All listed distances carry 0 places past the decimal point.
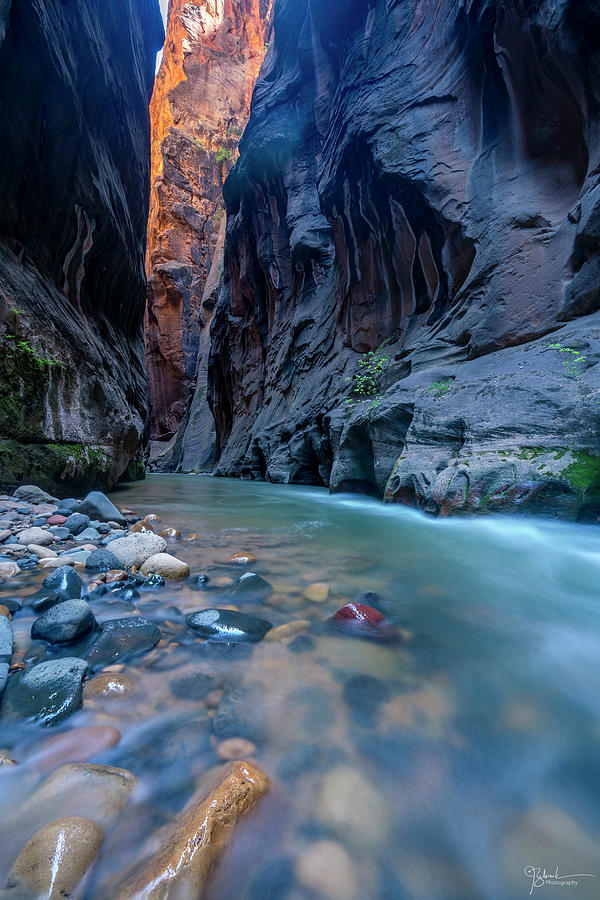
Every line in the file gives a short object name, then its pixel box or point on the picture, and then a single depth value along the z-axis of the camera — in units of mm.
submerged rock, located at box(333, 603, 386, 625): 1727
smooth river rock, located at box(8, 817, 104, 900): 659
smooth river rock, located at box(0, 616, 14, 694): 1256
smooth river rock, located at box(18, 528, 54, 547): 2779
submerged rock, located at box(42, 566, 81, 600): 1903
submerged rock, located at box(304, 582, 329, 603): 2016
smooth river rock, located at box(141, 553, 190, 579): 2322
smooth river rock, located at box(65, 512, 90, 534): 3296
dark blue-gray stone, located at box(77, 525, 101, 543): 3127
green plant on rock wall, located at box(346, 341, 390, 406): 8930
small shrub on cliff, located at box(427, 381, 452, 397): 5402
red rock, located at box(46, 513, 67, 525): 3377
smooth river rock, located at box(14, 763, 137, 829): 803
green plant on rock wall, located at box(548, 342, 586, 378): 4102
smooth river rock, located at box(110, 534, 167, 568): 2510
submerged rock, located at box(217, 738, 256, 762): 1007
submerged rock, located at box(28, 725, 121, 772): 951
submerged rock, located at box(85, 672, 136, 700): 1231
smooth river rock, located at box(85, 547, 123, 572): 2361
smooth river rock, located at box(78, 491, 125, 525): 3859
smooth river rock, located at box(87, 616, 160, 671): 1429
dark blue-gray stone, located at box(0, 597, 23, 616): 1732
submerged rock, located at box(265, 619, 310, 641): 1622
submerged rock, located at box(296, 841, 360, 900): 704
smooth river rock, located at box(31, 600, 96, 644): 1517
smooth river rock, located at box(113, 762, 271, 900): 684
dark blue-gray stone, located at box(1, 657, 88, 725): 1112
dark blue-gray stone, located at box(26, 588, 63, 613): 1776
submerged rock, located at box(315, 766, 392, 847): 809
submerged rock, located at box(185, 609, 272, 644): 1613
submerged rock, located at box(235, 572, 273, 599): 2082
